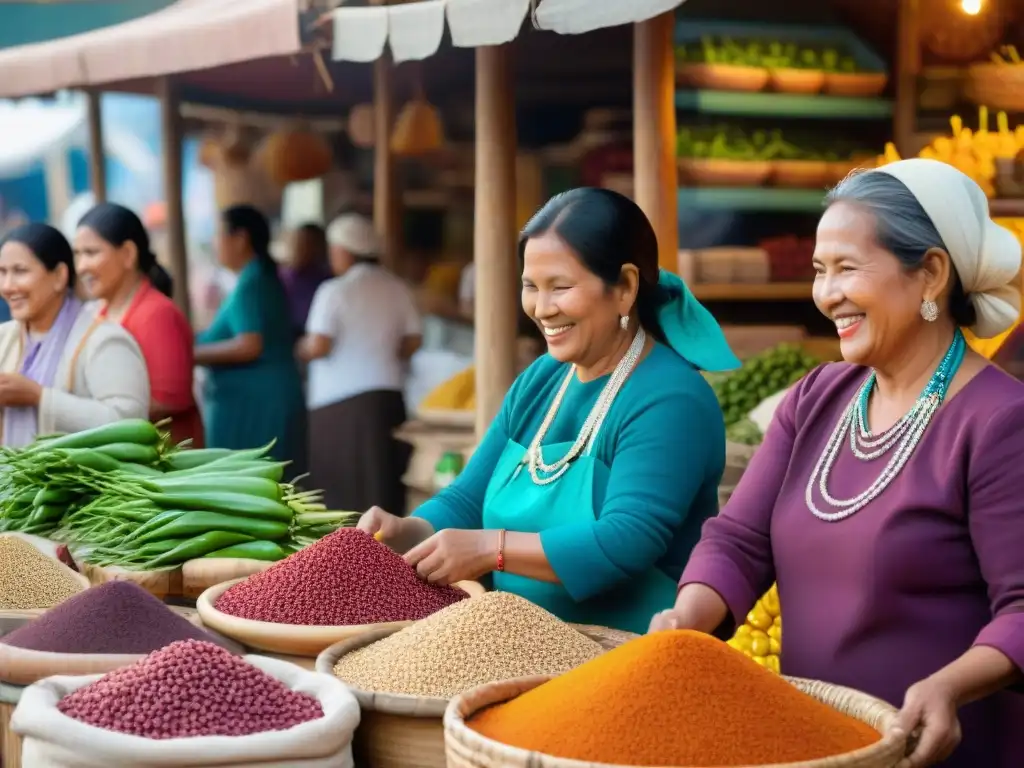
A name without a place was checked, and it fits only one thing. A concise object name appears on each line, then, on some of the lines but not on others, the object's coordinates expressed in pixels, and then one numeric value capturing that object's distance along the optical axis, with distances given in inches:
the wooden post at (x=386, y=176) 320.5
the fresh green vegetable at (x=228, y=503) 116.6
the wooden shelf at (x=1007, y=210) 169.3
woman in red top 173.3
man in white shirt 269.7
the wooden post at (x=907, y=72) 239.1
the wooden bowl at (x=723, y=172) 223.3
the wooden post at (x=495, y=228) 200.2
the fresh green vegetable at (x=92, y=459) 127.8
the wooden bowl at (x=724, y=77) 227.6
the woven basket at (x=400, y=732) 70.4
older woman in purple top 73.7
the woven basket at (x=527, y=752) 59.8
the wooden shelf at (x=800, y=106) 237.6
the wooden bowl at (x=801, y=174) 239.8
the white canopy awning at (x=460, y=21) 155.9
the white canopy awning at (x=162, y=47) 204.8
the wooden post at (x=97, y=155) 336.2
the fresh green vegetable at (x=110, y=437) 132.2
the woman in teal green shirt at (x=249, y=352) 255.9
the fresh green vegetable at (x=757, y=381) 199.0
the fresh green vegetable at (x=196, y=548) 111.4
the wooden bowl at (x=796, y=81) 241.4
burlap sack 62.8
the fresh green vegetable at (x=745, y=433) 180.5
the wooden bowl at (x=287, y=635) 82.9
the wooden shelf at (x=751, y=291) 228.7
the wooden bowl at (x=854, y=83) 244.5
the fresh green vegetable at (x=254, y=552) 114.1
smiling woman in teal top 95.9
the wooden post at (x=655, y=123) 190.4
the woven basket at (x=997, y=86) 217.6
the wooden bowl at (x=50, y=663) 76.2
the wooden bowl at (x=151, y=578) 108.7
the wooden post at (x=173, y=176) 310.7
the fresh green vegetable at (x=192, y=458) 134.6
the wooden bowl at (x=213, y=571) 109.2
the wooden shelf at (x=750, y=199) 230.4
